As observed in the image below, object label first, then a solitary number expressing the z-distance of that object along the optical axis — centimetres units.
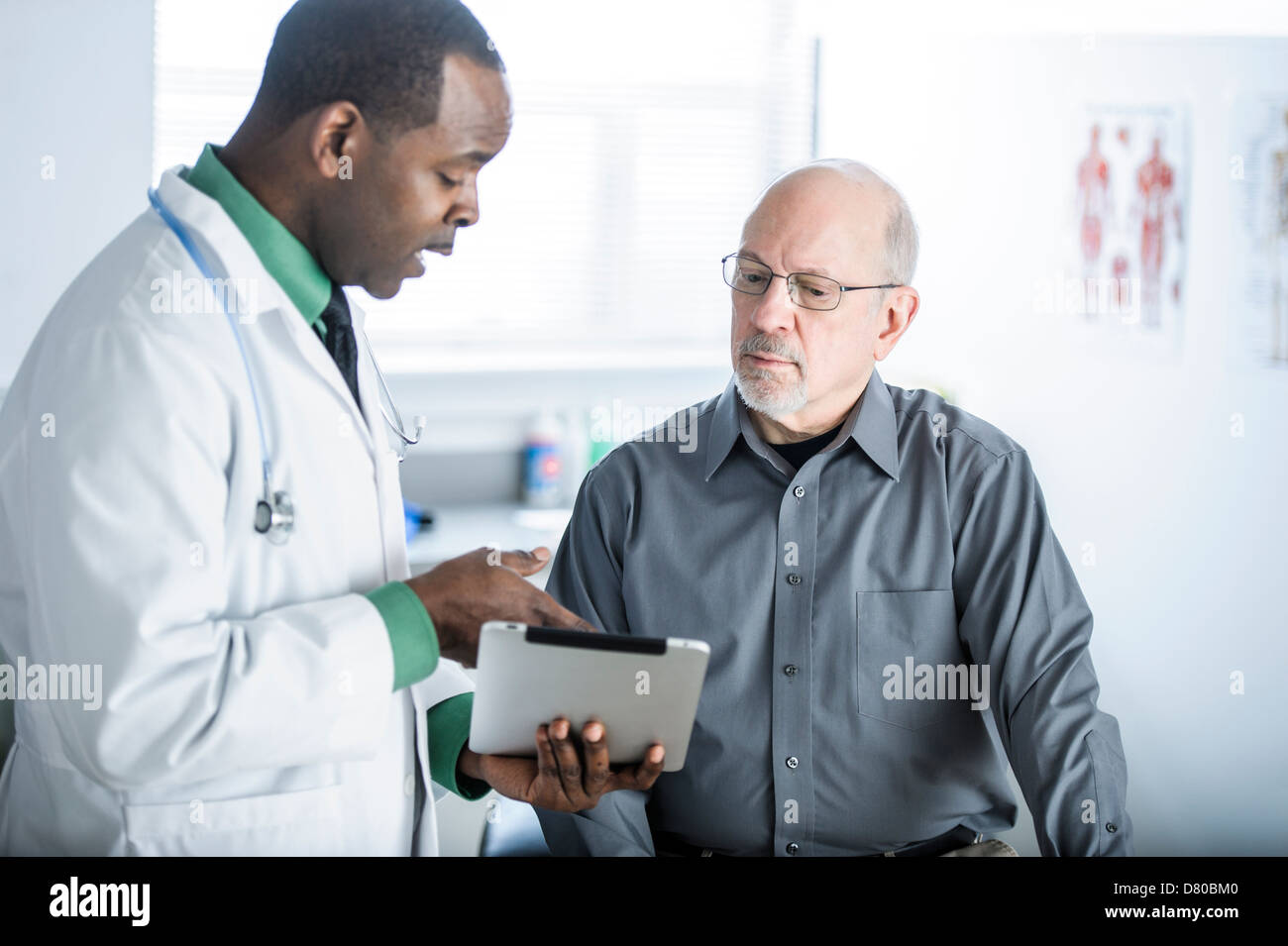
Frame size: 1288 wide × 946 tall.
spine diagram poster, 237
